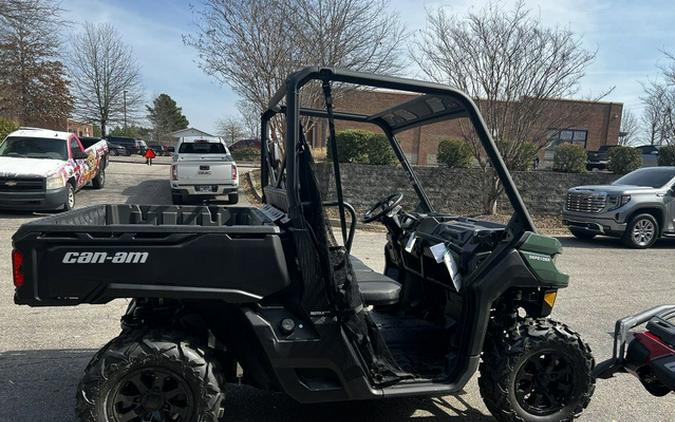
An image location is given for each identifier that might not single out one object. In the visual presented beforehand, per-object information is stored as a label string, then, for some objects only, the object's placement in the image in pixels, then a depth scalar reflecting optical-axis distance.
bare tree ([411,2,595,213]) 12.18
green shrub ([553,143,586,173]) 15.76
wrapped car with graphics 9.96
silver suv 10.34
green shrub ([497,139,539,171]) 13.44
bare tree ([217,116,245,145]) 59.06
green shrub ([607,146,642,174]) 15.95
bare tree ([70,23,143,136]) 34.85
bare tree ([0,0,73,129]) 17.16
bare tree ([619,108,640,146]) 46.50
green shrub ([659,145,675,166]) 16.73
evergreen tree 60.93
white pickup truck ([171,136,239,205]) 12.73
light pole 36.67
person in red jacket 25.50
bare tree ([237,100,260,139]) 23.01
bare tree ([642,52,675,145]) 17.36
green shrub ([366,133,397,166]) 14.55
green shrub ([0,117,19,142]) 19.52
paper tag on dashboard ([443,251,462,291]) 3.10
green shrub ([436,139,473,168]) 14.91
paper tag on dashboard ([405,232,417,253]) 3.56
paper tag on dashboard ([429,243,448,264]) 3.13
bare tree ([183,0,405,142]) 13.66
